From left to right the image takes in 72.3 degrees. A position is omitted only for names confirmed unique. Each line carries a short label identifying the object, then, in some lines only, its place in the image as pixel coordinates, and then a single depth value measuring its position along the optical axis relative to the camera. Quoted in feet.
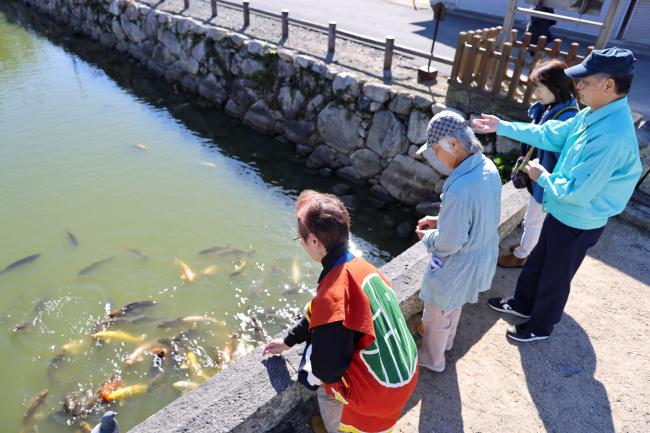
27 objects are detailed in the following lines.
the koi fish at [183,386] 18.15
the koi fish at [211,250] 24.83
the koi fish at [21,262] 22.97
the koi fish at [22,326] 20.20
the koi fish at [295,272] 23.95
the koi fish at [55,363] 18.44
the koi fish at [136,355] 18.94
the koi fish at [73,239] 25.03
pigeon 8.46
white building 45.98
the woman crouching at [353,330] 6.77
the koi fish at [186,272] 23.25
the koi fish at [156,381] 18.15
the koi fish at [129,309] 20.75
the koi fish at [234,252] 24.88
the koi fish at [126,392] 17.35
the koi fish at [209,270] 23.68
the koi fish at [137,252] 24.48
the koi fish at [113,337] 19.83
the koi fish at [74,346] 19.26
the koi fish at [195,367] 18.86
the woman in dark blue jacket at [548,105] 12.58
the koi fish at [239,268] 23.84
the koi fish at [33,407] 16.75
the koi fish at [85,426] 16.42
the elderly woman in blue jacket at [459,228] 8.97
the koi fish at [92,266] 23.27
